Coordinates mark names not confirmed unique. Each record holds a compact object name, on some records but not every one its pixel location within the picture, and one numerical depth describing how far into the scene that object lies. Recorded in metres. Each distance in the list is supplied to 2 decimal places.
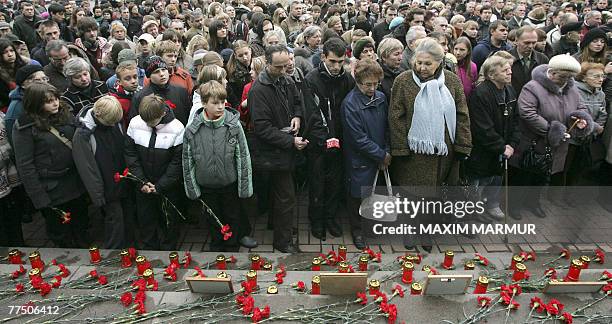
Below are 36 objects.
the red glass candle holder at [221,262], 3.76
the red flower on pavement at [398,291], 3.31
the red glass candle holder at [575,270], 3.39
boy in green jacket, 4.16
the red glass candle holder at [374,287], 3.22
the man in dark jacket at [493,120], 4.79
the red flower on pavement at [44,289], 3.38
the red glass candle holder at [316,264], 3.77
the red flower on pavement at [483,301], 3.10
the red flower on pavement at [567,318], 2.95
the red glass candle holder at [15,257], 3.97
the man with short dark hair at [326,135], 4.65
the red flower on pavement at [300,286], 3.46
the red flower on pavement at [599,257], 4.09
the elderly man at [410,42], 5.38
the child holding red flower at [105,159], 4.24
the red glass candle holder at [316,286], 3.31
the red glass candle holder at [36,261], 3.78
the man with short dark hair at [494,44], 6.72
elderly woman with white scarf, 4.34
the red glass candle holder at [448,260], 3.93
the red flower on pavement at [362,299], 3.18
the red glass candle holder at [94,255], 4.10
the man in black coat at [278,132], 4.38
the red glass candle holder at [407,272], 3.57
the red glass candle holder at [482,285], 3.27
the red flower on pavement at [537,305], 3.08
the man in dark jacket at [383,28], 9.27
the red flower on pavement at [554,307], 3.01
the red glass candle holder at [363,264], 3.72
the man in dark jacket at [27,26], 8.84
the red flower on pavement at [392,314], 2.99
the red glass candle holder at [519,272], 3.51
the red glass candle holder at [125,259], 3.93
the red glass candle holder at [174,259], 3.90
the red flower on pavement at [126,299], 3.23
